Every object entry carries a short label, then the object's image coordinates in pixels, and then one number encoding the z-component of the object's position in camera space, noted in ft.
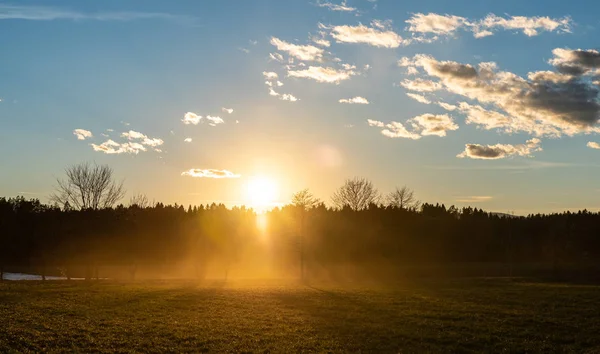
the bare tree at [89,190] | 253.24
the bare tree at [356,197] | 419.95
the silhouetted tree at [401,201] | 447.67
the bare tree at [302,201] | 280.92
